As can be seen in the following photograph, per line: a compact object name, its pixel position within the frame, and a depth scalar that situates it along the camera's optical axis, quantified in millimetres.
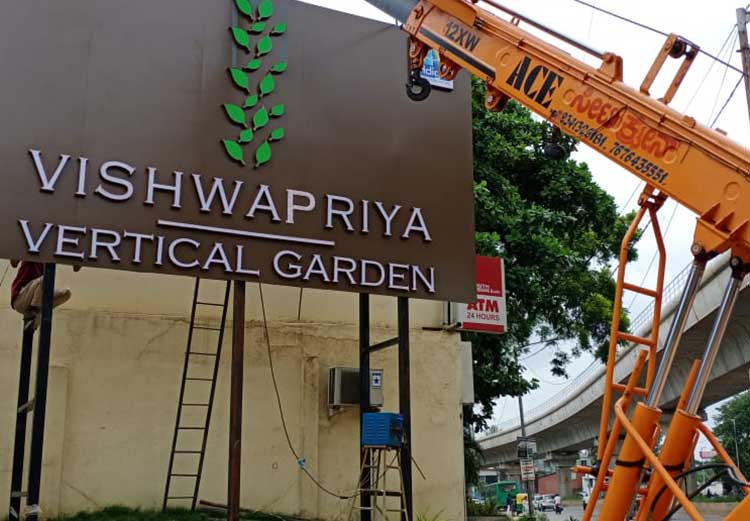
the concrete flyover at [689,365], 20781
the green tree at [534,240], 20188
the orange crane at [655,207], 6906
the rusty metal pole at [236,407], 10062
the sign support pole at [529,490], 25864
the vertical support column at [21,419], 10133
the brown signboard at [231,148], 10070
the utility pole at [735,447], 74812
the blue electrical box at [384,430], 11422
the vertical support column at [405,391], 11539
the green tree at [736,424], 84031
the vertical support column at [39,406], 9102
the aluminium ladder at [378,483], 11539
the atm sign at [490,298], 15023
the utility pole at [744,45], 20328
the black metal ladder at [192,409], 12047
